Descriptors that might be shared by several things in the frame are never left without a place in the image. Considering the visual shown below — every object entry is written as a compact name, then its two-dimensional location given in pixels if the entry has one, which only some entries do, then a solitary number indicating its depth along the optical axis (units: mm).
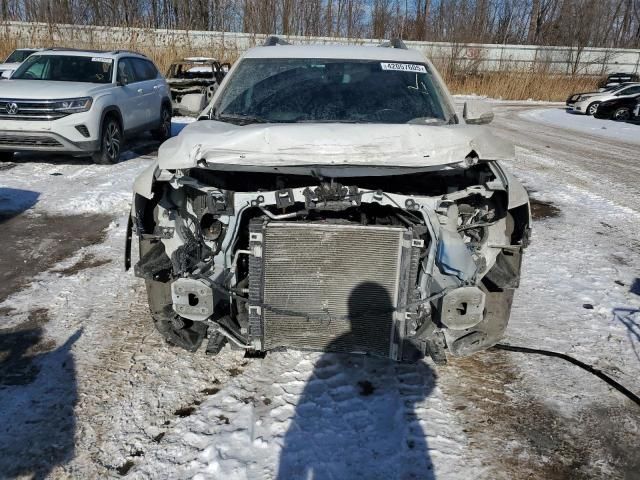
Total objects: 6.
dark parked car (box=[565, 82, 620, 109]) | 22619
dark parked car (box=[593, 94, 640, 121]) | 19344
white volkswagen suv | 8102
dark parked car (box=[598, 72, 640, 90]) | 29641
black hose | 3135
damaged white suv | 2857
